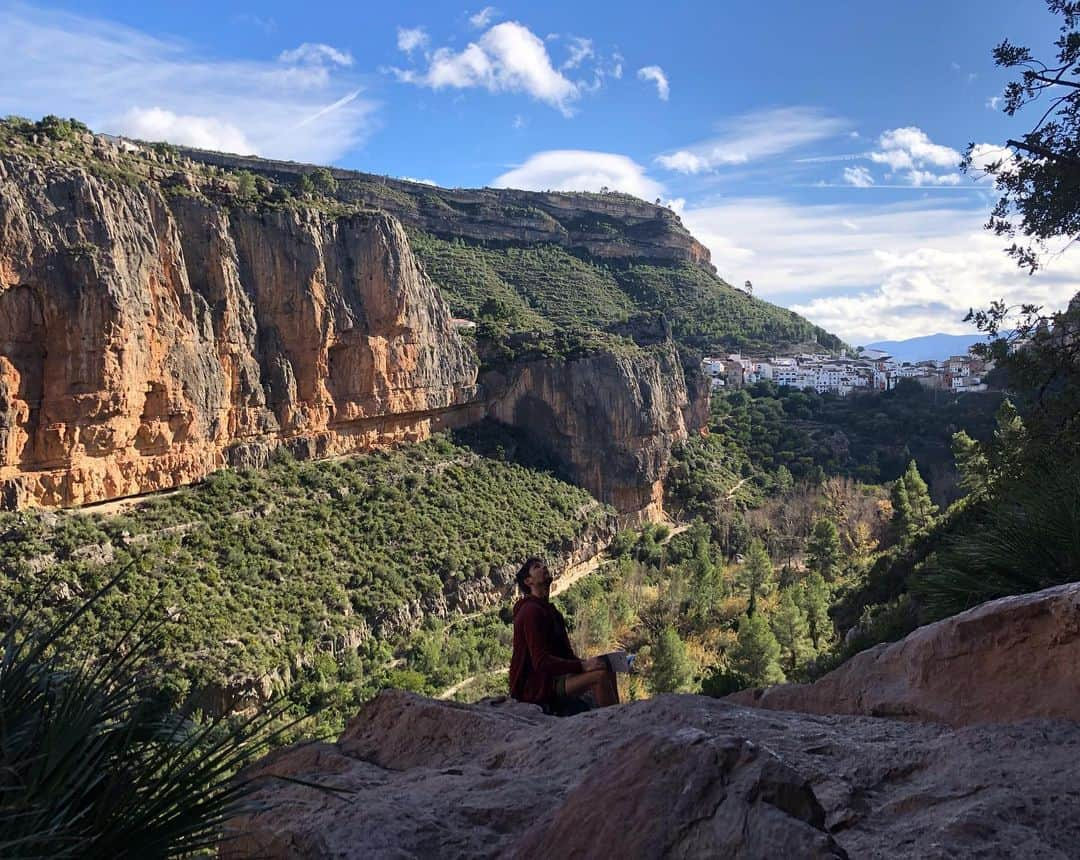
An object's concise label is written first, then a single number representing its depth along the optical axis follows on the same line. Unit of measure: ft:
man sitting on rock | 13.66
